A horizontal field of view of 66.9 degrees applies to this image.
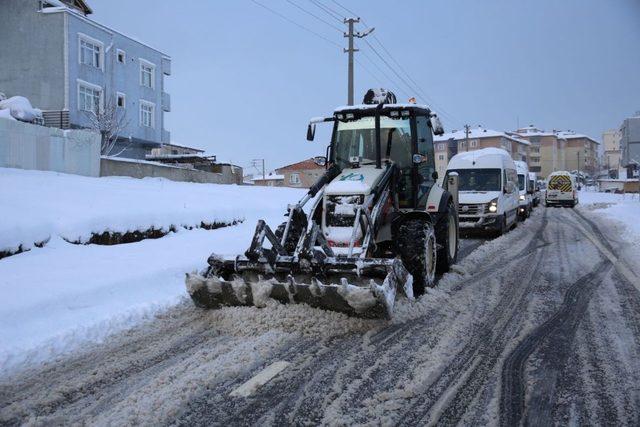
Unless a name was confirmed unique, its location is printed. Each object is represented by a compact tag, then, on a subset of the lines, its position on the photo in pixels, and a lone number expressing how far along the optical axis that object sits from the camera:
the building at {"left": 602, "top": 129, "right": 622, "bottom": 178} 143.38
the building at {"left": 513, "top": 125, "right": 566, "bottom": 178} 108.19
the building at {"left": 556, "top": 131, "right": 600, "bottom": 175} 119.19
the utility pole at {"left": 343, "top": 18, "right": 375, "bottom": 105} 22.94
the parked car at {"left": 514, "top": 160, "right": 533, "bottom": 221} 21.63
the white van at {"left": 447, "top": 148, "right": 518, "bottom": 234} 14.45
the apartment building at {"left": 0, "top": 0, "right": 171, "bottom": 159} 27.73
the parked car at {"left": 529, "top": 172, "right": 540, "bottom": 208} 32.20
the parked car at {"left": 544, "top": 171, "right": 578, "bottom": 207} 34.44
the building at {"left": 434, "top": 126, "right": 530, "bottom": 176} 85.00
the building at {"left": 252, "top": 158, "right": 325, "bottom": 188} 65.25
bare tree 26.70
